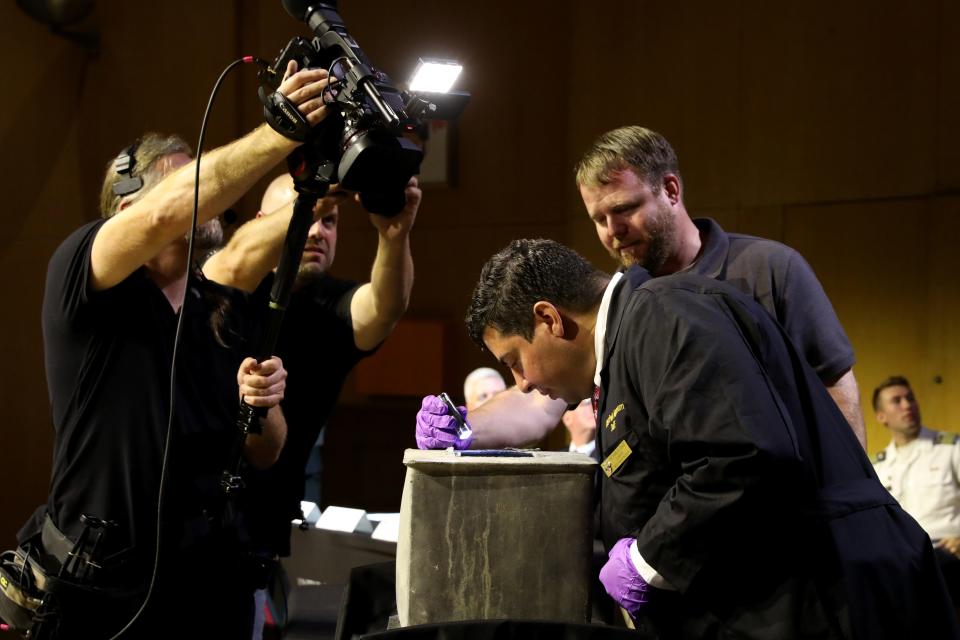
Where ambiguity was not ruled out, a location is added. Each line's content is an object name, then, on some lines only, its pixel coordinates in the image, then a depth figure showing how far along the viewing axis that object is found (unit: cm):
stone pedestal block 456
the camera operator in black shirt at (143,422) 480
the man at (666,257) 510
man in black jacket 444
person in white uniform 838
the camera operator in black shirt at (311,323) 533
